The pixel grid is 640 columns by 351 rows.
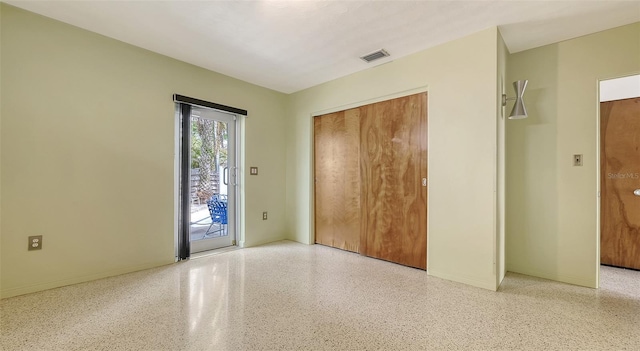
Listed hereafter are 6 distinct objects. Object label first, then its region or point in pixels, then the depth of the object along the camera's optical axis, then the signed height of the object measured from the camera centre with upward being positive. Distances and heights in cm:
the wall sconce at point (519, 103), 257 +70
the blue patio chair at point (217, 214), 370 -54
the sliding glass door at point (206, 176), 331 -1
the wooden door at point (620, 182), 306 -8
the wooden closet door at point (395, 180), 305 -5
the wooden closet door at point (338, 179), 373 -6
